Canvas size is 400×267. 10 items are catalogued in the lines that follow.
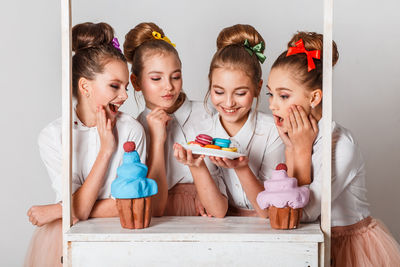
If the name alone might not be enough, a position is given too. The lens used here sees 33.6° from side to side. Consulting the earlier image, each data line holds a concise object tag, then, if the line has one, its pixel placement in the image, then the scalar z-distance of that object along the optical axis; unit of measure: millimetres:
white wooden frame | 2086
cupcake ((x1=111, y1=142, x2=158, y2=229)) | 2141
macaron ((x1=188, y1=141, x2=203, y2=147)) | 2186
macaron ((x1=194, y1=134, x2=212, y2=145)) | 2193
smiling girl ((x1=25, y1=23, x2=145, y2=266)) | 2359
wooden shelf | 2104
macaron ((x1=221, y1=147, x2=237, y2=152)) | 2197
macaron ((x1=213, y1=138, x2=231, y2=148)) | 2205
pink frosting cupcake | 2121
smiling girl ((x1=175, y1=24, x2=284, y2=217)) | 2412
